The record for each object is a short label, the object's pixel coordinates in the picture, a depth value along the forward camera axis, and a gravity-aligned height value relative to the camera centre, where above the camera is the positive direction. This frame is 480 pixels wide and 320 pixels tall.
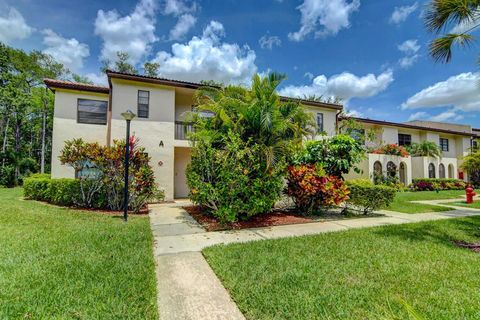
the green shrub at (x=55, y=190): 10.14 -0.99
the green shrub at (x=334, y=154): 8.74 +0.63
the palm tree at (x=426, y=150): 22.91 +2.06
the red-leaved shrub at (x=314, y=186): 8.44 -0.60
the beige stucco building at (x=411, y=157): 19.89 +1.93
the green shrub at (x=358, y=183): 9.79 -0.56
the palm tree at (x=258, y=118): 7.80 +1.85
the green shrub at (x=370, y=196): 9.00 -1.02
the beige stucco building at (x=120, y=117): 12.22 +3.11
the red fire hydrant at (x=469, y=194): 13.36 -1.38
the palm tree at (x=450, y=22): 6.03 +4.17
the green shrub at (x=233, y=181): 7.28 -0.37
